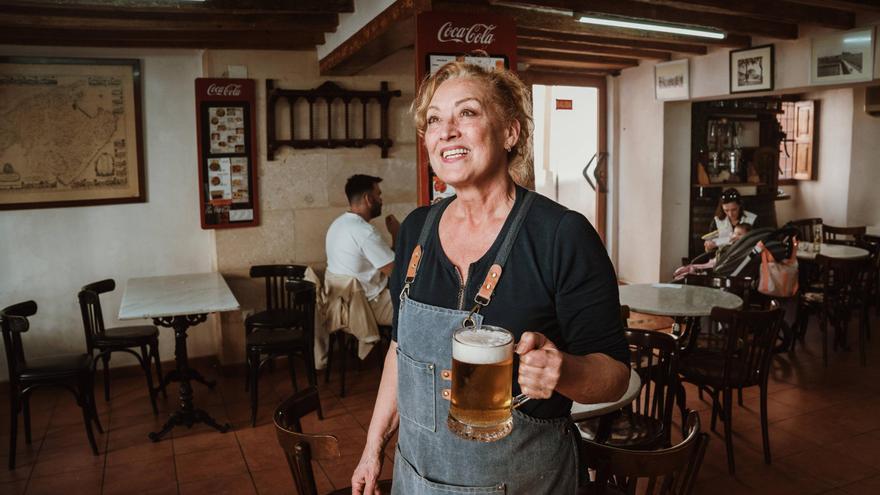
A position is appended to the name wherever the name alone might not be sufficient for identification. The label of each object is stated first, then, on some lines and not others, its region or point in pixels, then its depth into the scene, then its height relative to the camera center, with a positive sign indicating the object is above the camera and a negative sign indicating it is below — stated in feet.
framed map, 17.90 +1.23
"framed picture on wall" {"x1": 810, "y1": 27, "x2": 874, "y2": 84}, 18.94 +3.29
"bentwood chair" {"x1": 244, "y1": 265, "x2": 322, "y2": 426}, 15.62 -3.67
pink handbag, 19.30 -2.90
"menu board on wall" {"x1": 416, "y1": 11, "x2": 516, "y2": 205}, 11.73 +2.33
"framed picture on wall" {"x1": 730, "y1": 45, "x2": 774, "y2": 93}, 21.58 +3.37
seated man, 17.43 -1.77
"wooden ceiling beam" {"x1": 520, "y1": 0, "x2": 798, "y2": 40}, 15.64 +4.18
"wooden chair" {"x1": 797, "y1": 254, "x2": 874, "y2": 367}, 18.64 -3.52
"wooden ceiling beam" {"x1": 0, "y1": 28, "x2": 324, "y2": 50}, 16.90 +3.56
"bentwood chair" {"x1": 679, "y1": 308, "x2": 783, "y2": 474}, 12.49 -3.69
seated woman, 22.86 -1.43
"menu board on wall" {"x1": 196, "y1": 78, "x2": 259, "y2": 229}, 18.81 +0.72
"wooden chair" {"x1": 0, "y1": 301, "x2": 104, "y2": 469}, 13.50 -3.84
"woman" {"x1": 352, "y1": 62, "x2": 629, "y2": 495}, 4.68 -0.82
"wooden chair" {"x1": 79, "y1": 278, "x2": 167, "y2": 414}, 15.60 -3.63
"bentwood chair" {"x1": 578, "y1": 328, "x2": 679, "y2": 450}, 10.27 -3.79
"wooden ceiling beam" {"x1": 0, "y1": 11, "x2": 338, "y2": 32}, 15.05 +3.47
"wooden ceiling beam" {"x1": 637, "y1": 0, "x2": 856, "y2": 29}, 16.39 +4.17
